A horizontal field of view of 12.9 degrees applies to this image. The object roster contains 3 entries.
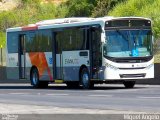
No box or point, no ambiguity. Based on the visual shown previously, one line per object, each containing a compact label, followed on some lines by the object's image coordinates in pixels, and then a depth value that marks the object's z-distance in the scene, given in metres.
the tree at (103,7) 70.43
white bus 31.45
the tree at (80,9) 74.81
